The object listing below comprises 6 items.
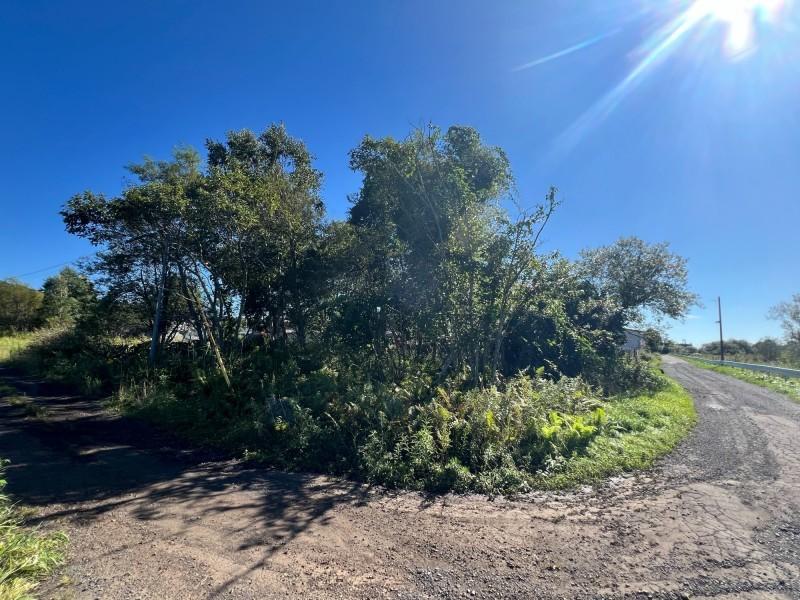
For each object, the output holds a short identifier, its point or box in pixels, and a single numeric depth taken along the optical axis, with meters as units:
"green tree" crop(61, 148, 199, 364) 9.20
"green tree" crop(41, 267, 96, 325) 14.97
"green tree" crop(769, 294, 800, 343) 35.95
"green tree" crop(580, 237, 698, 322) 20.17
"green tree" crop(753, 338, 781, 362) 35.66
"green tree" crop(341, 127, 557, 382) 8.27
